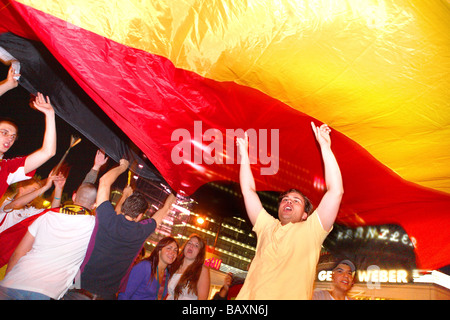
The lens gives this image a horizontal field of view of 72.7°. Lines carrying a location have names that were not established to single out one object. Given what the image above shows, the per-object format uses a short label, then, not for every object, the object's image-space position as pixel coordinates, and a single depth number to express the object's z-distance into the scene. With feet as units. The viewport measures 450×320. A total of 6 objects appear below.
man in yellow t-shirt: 6.04
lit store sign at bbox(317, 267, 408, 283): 54.00
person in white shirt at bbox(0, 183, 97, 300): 7.11
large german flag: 6.68
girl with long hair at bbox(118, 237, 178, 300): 9.96
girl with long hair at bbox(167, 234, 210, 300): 10.44
